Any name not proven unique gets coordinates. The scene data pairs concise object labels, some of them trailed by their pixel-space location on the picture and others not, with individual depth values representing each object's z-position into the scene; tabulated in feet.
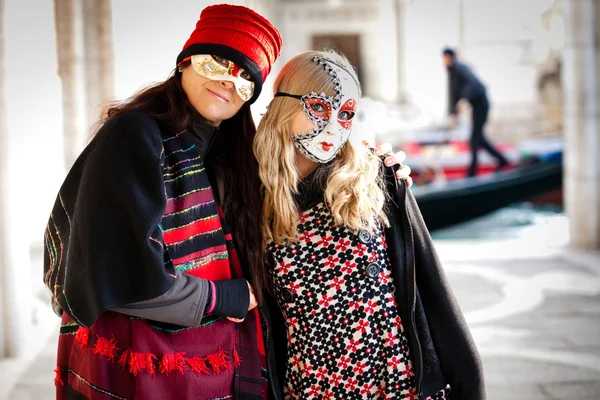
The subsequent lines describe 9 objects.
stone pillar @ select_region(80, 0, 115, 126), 22.76
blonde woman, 6.35
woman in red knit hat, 5.30
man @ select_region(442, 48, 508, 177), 31.63
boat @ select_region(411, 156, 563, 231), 31.81
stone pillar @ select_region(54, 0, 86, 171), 20.25
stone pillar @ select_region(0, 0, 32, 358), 14.15
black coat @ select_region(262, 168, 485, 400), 6.42
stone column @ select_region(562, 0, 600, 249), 24.47
